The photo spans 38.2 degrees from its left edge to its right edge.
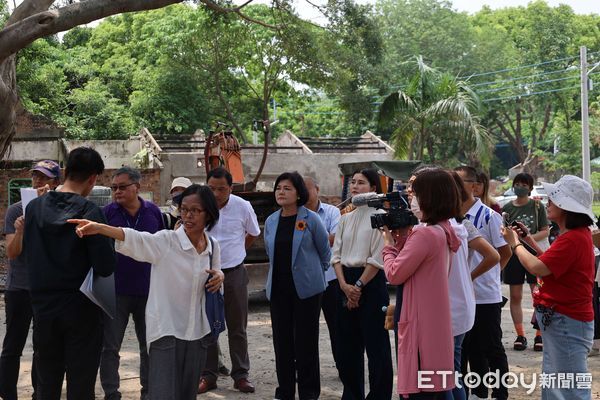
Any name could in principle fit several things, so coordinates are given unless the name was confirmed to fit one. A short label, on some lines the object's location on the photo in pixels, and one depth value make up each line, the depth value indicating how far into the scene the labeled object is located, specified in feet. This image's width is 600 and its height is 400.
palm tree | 92.79
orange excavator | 43.09
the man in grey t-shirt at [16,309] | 20.59
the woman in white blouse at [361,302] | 20.62
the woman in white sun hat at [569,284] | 16.51
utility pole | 96.58
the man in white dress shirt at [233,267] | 24.61
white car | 130.78
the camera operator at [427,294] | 15.21
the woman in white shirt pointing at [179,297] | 16.17
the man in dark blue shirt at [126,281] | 21.35
